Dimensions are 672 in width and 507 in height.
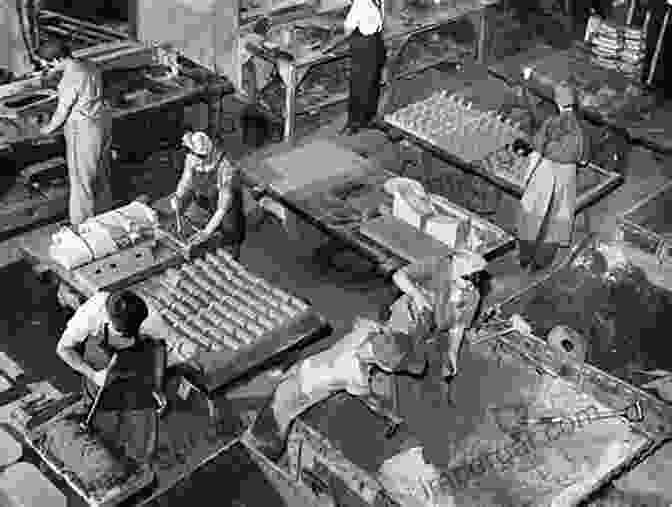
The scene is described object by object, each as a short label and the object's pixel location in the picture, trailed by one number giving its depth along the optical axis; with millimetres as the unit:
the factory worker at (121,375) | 6055
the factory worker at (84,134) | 8031
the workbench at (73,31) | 10289
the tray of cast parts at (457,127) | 9344
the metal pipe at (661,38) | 10719
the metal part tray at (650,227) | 7938
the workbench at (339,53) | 9859
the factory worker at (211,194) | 7598
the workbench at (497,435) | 6082
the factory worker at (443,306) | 6895
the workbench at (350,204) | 8055
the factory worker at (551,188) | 8430
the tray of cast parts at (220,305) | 6719
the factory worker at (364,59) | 9680
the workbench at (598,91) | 9992
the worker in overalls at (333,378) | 5977
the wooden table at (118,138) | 8664
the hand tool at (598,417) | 6492
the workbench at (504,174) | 8984
